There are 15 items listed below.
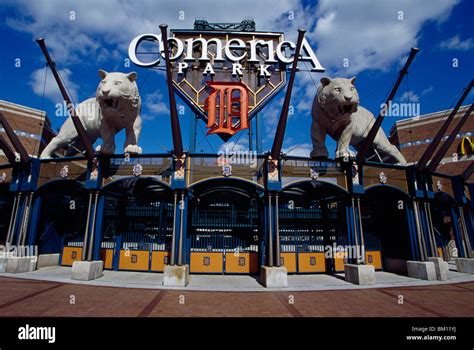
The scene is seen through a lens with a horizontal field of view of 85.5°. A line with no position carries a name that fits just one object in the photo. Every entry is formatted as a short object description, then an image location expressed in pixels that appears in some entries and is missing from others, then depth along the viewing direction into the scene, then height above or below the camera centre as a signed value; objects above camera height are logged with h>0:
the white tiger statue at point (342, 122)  13.42 +6.22
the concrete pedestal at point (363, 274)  11.82 -1.95
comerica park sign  17.80 +12.03
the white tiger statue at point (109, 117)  12.98 +6.31
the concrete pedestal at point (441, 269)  13.02 -1.87
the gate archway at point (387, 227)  14.61 +0.29
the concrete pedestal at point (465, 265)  15.47 -1.97
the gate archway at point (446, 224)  16.58 +0.57
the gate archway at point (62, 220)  15.35 +0.73
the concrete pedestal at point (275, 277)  11.19 -1.95
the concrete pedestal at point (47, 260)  15.25 -1.73
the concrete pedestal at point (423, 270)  13.11 -1.95
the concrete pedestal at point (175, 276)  11.12 -1.90
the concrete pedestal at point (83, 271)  11.86 -1.80
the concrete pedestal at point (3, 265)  13.47 -1.77
